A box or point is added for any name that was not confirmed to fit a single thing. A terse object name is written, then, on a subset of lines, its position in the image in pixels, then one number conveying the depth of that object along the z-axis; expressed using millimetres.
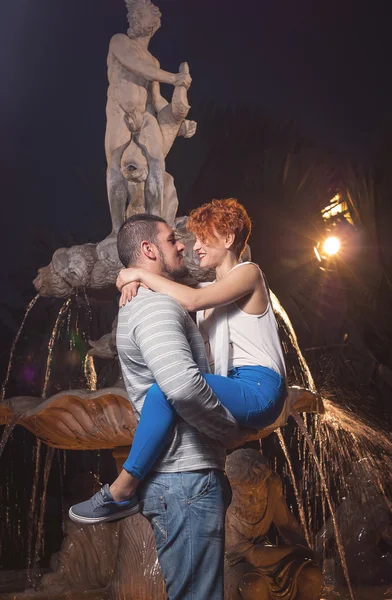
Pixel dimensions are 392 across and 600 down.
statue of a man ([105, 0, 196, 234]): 5793
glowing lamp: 9508
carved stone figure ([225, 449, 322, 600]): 3789
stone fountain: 3848
